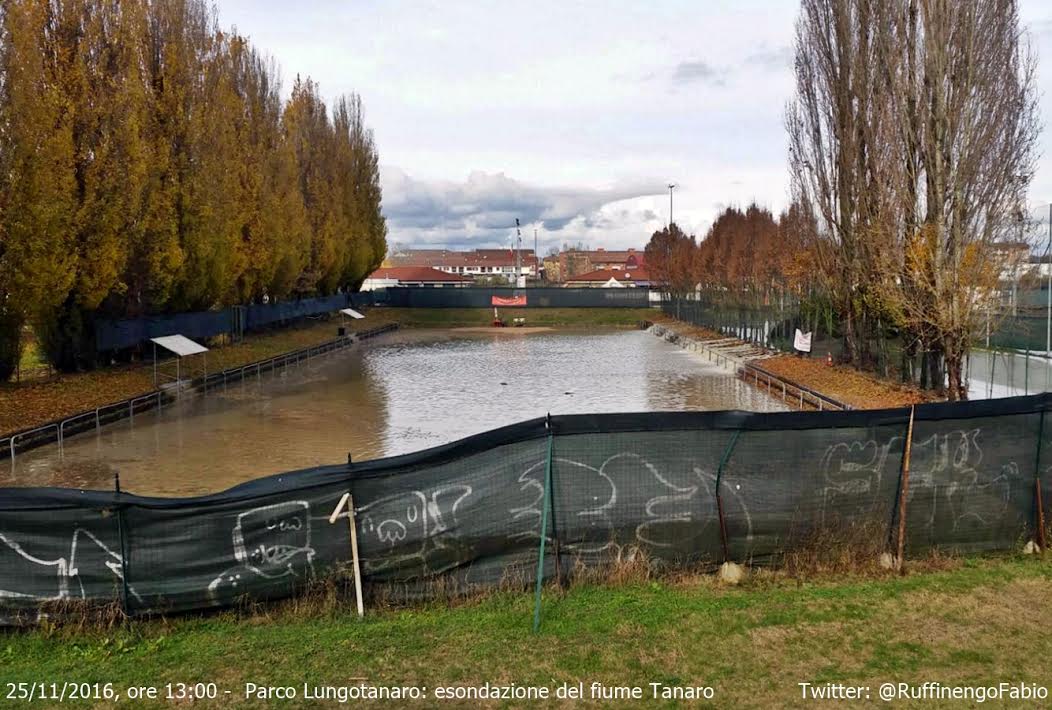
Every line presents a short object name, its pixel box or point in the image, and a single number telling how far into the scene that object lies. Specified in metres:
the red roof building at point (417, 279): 99.12
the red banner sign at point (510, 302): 59.88
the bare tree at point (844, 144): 19.55
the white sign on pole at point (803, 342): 26.02
